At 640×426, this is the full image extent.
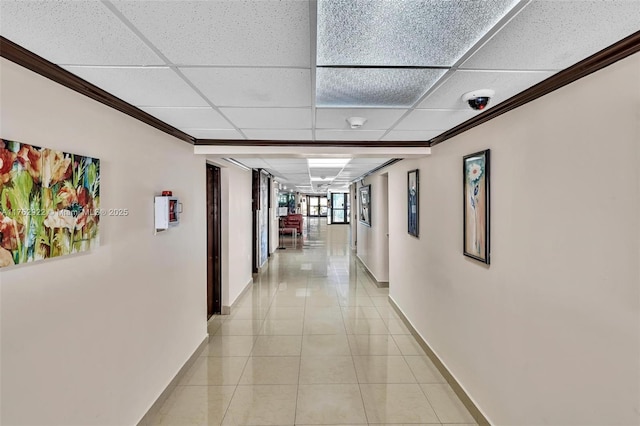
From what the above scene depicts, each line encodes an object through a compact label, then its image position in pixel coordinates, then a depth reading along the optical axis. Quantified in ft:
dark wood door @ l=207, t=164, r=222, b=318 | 16.01
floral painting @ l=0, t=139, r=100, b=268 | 4.47
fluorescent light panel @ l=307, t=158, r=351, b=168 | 17.20
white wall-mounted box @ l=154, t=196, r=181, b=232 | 8.56
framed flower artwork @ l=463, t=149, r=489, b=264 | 7.98
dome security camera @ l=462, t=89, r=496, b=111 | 6.39
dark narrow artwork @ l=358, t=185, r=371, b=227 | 25.44
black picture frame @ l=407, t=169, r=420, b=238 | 13.35
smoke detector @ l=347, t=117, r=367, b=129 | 8.26
